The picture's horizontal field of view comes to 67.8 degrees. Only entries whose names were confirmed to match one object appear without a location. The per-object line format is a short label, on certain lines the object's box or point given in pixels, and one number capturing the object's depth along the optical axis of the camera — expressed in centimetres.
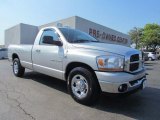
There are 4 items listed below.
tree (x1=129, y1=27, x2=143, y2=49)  4051
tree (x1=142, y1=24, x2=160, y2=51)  3613
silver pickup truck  253
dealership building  1188
